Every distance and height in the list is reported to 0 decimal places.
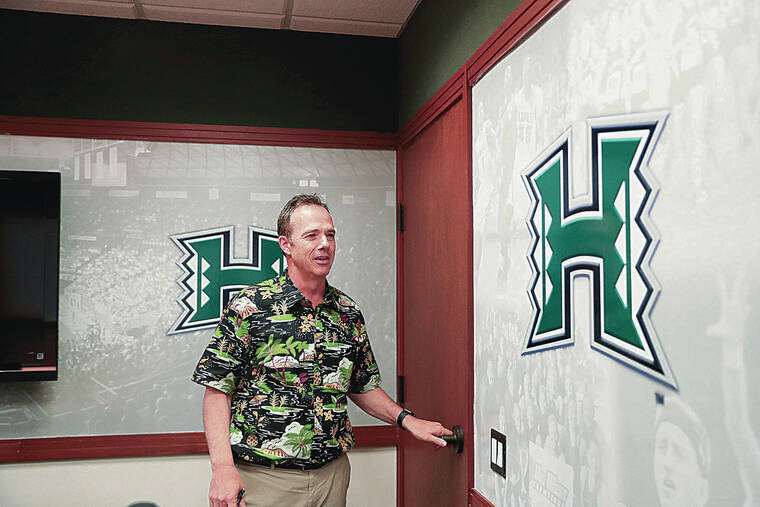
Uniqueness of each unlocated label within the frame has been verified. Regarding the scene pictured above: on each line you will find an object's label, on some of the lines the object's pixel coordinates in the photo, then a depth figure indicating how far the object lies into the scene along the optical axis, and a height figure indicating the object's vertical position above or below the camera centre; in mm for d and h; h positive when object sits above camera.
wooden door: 2047 -132
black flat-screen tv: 2605 -29
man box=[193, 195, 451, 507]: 1971 -381
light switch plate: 1689 -524
